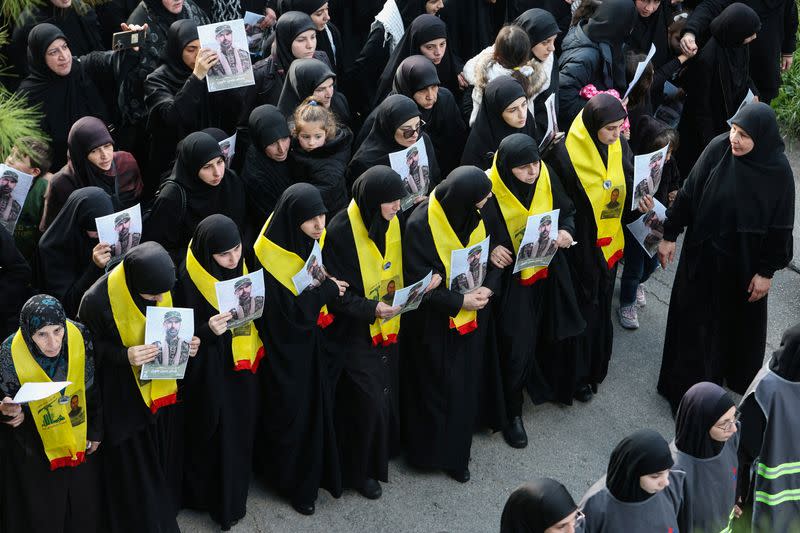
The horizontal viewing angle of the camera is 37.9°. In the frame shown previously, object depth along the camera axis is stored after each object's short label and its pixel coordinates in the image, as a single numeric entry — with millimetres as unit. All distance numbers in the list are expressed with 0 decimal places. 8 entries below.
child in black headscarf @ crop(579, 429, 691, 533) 5559
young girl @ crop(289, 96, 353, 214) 7156
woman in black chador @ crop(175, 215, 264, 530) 6086
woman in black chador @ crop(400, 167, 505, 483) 6887
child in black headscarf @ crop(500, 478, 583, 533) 5211
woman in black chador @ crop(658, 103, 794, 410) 7469
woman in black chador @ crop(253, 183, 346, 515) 6367
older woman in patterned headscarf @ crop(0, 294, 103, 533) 5566
